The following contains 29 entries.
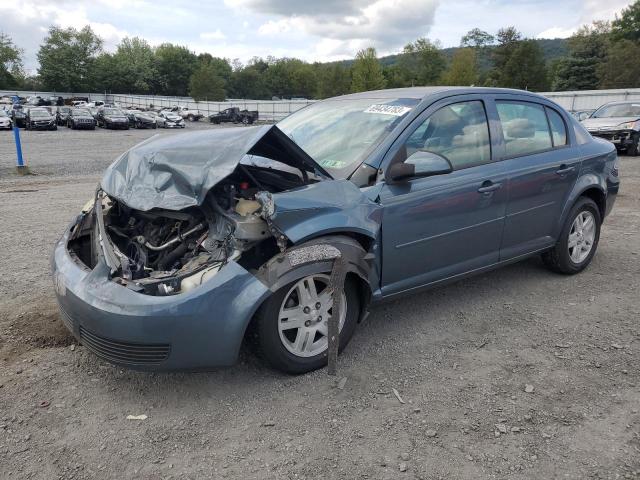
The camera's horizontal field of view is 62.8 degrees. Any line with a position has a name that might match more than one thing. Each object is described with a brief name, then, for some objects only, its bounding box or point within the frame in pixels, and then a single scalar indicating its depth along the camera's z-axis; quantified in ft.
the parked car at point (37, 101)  192.83
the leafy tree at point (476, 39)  306.55
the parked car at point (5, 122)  100.94
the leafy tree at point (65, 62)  284.61
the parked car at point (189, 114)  168.25
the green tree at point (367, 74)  208.23
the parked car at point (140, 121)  126.11
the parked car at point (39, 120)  102.17
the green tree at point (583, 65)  200.03
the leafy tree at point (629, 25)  209.05
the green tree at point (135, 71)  302.04
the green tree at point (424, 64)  271.12
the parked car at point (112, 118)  114.52
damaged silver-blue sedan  9.03
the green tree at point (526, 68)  218.18
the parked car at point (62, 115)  118.83
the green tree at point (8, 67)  286.87
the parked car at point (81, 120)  109.19
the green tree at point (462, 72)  208.64
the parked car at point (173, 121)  132.36
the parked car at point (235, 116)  145.19
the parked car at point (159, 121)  131.99
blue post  43.26
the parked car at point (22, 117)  105.19
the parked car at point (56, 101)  210.79
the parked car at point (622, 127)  48.39
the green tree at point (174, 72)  332.80
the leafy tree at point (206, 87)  239.71
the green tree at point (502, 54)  225.97
